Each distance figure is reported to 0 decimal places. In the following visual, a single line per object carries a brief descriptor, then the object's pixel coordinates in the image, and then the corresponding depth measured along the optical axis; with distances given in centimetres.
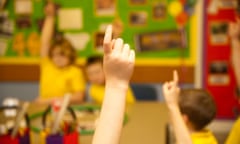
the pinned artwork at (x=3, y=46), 314
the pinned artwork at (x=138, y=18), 299
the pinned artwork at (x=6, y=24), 313
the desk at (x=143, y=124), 157
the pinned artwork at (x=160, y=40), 298
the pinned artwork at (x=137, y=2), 297
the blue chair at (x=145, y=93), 286
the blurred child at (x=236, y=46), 201
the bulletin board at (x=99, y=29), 298
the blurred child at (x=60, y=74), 254
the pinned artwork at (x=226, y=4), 288
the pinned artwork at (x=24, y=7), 309
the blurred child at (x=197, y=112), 146
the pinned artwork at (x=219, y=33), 292
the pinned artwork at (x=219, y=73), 297
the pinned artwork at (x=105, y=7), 300
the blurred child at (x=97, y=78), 243
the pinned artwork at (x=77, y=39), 307
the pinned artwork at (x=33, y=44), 310
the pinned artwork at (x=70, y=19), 304
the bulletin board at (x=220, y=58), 290
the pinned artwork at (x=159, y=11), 296
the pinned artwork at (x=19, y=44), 312
